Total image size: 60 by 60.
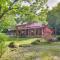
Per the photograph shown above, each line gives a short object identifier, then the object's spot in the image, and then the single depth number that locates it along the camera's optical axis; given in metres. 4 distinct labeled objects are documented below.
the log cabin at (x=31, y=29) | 26.27
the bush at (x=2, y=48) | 8.02
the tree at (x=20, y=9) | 8.03
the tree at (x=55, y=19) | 23.96
